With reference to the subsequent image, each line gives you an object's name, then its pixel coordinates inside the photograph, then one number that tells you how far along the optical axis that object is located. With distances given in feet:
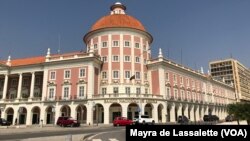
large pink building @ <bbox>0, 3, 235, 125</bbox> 185.16
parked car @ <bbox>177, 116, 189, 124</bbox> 147.77
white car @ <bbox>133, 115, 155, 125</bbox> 144.18
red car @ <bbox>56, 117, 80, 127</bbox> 144.56
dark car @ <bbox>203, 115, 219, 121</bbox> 192.81
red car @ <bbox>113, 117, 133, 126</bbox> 145.31
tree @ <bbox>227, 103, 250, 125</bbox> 104.86
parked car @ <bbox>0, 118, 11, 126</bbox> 165.68
